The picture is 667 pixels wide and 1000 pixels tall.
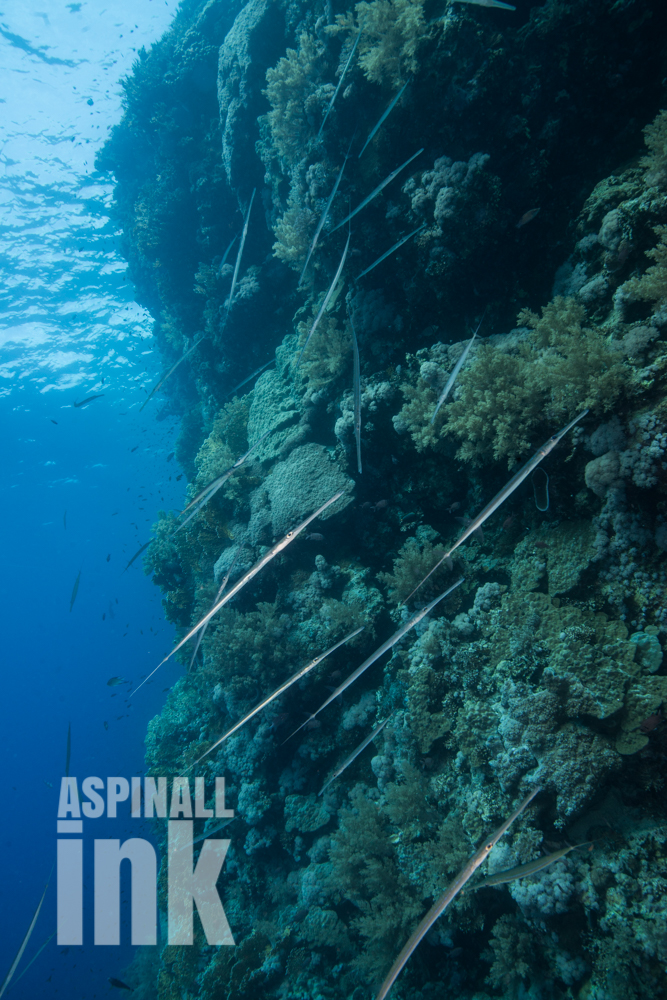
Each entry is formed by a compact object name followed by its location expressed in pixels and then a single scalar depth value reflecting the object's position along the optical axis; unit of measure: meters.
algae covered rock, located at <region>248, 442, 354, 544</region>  6.93
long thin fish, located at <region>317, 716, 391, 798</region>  5.24
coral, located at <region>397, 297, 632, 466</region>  3.66
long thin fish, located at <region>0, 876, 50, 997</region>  5.26
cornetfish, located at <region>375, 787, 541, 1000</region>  2.78
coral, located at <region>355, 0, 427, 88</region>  5.51
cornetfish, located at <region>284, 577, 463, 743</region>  4.16
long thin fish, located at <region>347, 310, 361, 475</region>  4.67
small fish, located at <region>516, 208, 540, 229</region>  4.95
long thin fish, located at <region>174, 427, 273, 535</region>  5.37
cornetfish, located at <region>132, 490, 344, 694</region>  3.79
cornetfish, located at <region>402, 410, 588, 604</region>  3.20
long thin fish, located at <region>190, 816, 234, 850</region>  7.49
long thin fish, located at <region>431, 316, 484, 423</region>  4.95
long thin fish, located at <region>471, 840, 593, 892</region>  2.97
